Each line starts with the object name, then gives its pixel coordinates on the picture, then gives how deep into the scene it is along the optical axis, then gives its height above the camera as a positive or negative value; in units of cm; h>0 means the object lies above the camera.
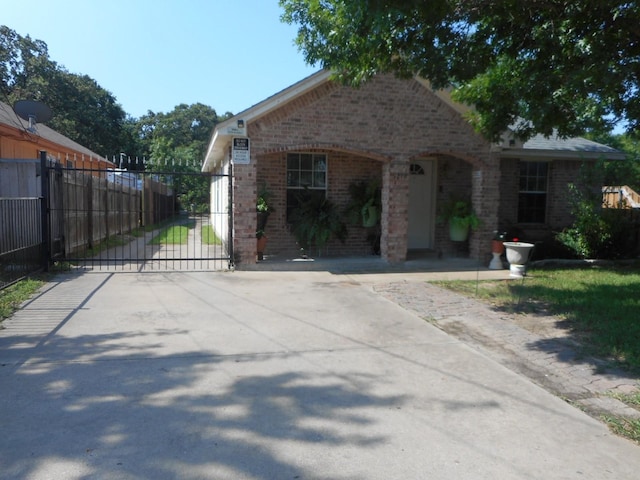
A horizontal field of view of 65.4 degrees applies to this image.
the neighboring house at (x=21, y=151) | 1020 +162
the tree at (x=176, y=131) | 3999 +932
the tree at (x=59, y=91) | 3719 +892
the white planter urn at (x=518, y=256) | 1008 -94
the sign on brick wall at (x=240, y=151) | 986 +114
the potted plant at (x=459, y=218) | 1140 -17
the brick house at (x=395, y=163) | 1009 +113
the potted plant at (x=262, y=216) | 1048 -15
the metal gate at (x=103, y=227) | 985 -50
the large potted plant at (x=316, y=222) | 1077 -27
